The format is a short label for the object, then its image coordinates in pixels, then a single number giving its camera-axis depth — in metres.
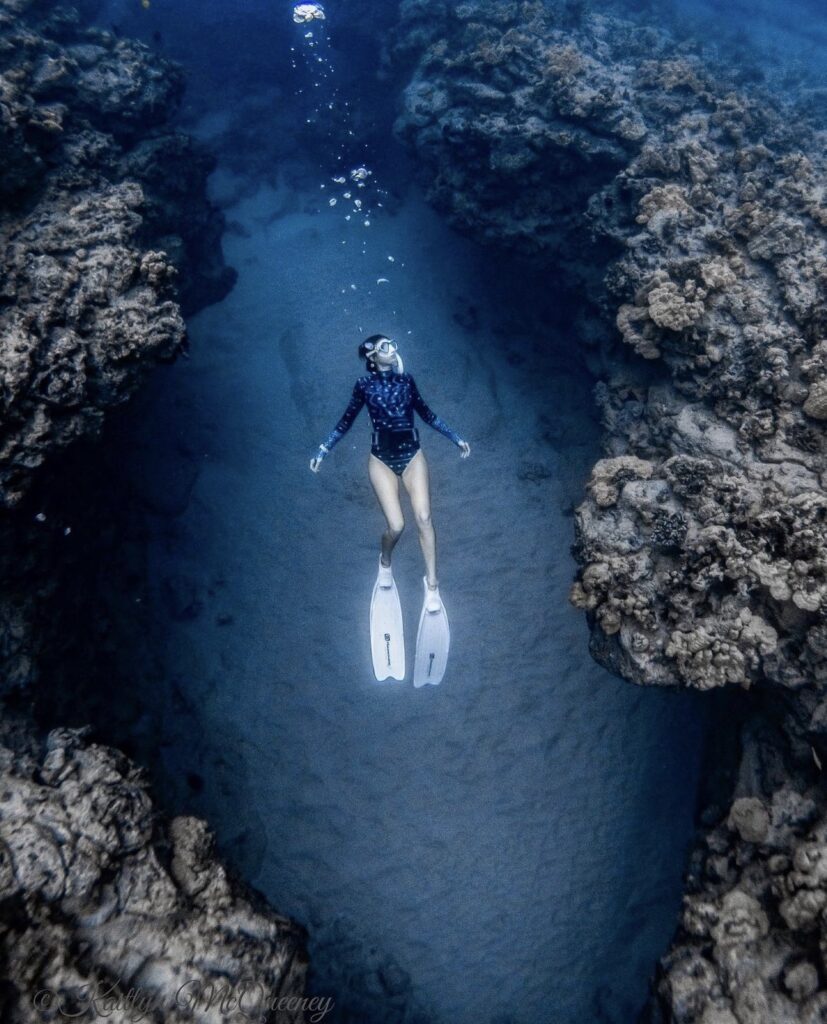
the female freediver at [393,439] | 6.01
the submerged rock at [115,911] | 3.10
